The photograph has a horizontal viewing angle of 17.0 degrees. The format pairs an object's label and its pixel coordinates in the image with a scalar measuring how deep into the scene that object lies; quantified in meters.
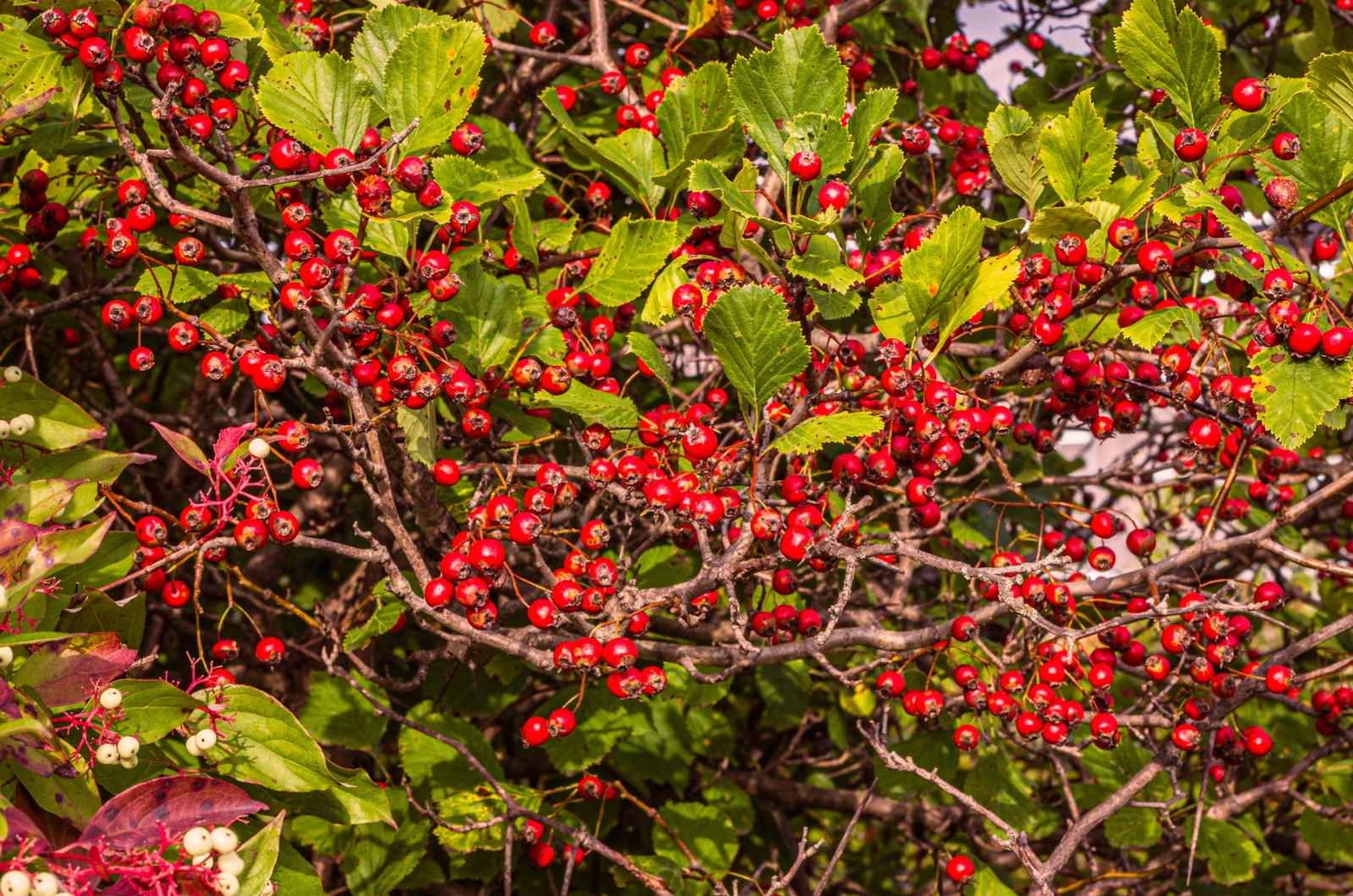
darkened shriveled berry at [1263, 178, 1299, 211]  1.76
